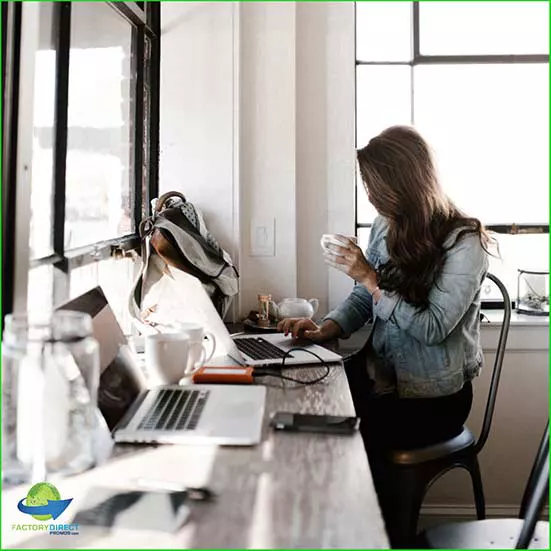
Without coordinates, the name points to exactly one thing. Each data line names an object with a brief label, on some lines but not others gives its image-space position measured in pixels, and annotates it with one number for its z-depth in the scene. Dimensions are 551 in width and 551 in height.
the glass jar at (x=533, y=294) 2.41
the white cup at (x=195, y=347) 1.36
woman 1.72
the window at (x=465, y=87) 2.48
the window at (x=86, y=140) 1.25
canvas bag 1.81
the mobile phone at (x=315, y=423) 1.09
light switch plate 2.33
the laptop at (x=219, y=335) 1.57
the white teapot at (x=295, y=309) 2.10
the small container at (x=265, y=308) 2.15
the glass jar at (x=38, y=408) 0.93
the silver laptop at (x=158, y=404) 1.05
